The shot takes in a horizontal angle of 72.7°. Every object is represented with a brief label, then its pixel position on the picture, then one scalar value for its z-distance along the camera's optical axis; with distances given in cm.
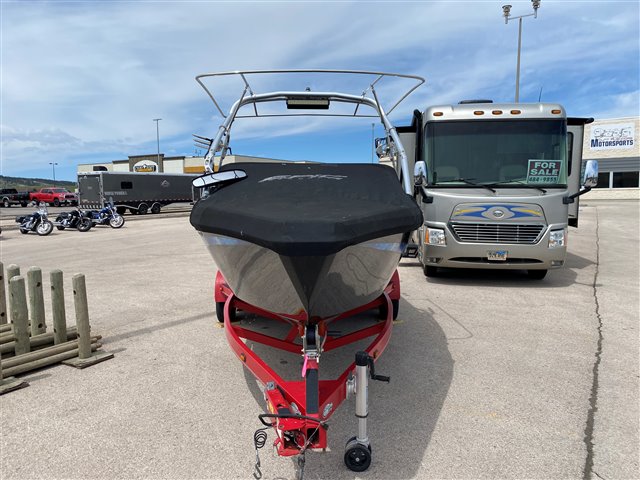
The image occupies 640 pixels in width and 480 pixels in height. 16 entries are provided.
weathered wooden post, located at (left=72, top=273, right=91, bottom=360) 395
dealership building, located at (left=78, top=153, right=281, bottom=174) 4698
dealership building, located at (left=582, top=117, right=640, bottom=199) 3216
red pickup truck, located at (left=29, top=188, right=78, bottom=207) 3819
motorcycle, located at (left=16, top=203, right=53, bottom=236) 1659
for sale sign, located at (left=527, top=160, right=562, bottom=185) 682
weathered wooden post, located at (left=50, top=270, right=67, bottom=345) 413
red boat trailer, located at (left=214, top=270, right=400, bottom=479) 233
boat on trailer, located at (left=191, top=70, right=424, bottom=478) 231
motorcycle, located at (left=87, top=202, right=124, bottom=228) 1900
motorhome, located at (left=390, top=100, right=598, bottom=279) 664
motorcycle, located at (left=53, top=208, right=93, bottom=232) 1787
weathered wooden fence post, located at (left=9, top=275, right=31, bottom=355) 393
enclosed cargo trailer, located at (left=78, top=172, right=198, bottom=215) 2559
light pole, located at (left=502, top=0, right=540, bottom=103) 2039
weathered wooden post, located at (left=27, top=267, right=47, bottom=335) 424
